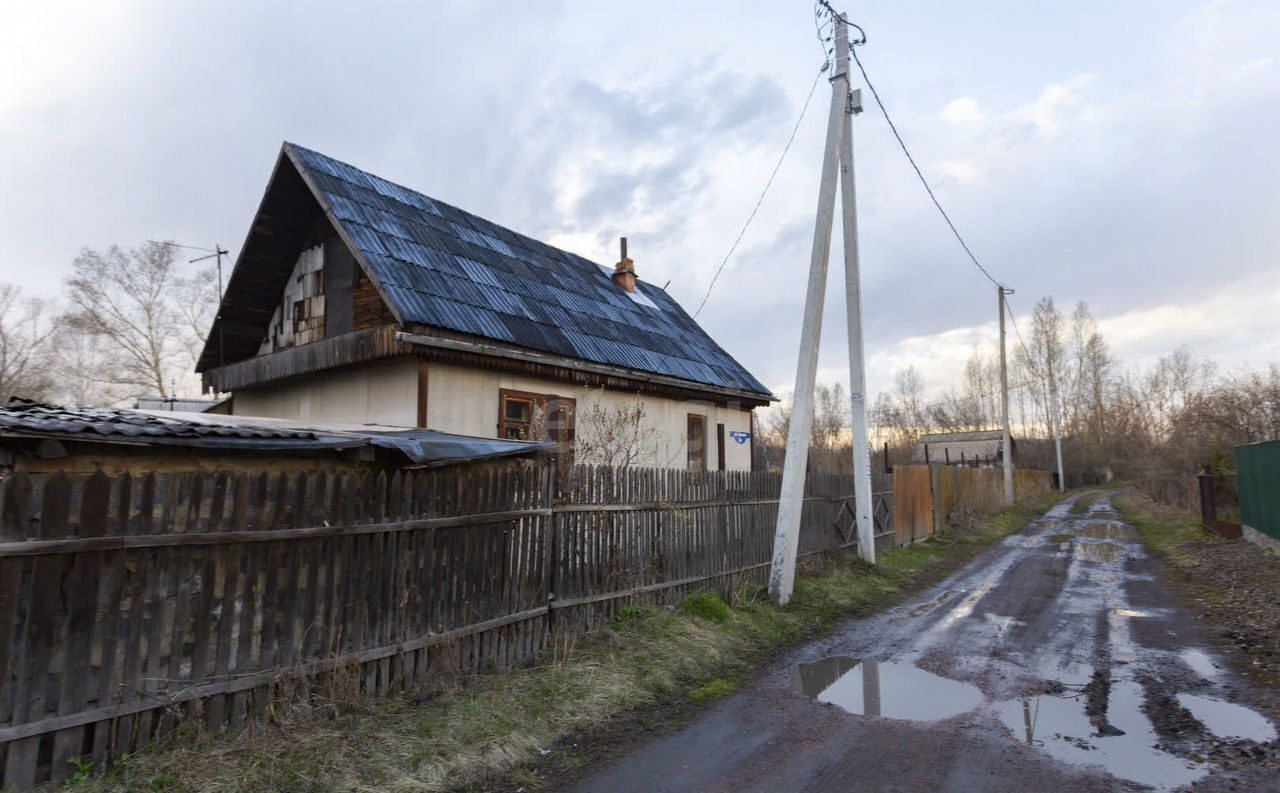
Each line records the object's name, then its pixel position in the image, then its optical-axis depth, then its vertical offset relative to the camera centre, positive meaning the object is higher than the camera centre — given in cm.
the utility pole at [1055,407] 5022 +384
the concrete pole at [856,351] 1281 +205
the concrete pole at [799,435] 961 +33
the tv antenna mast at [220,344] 1252 +208
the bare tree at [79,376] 3244 +373
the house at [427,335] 978 +198
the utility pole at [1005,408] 3211 +237
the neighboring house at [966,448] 5916 +107
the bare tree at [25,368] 3178 +403
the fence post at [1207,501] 1784 -102
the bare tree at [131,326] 3266 +616
